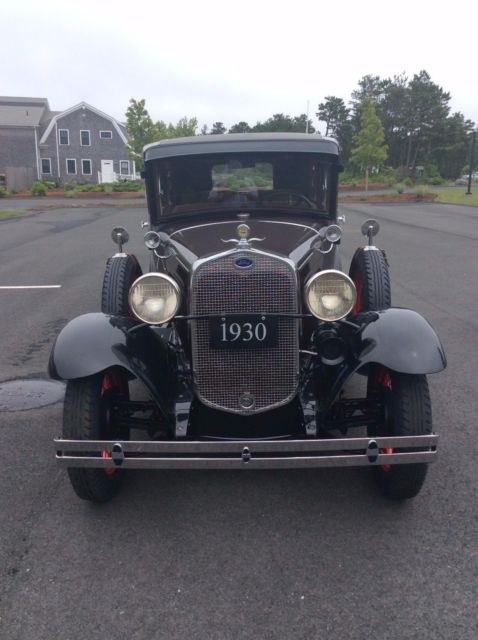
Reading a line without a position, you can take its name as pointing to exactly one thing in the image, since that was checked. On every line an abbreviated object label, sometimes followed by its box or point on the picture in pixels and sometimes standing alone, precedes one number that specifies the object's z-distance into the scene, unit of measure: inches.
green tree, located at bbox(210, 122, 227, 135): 3149.6
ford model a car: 103.2
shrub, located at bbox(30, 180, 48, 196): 1370.6
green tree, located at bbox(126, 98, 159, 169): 1537.9
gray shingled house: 1740.9
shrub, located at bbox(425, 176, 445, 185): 2076.8
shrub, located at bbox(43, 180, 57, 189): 1552.8
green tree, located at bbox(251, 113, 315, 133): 2662.4
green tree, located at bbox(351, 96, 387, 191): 1540.4
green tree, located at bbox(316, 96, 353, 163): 2544.3
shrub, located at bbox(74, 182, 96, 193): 1427.2
